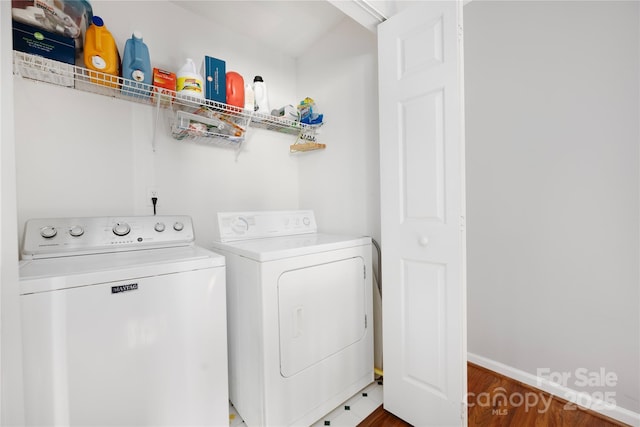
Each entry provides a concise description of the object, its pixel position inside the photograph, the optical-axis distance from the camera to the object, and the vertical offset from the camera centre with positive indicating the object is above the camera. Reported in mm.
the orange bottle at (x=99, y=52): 1412 +833
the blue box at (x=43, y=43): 1256 +808
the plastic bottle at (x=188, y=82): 1647 +774
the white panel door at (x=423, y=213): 1304 -34
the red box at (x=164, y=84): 1589 +746
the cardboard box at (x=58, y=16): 1242 +939
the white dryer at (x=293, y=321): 1342 -612
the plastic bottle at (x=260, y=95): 2012 +837
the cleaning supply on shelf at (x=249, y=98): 1980 +805
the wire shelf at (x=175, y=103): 1364 +690
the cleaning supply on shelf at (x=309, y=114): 2264 +775
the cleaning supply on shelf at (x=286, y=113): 2170 +763
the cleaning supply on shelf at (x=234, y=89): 1878 +827
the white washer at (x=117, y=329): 931 -448
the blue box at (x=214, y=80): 1778 +850
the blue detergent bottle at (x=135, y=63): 1507 +821
